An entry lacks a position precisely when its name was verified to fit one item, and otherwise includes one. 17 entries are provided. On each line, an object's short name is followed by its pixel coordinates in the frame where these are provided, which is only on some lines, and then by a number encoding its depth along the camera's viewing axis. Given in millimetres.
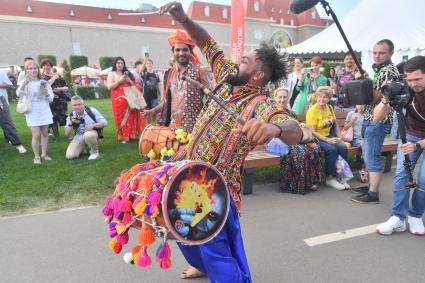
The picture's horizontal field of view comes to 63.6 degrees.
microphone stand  2433
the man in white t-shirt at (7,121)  6684
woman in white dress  5797
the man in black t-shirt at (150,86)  8109
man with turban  3465
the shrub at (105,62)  36438
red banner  12969
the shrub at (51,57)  34219
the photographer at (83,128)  6117
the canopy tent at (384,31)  11445
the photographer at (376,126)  3730
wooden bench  4559
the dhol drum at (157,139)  3346
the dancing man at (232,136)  2010
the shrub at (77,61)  35438
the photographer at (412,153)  3068
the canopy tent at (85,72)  28297
